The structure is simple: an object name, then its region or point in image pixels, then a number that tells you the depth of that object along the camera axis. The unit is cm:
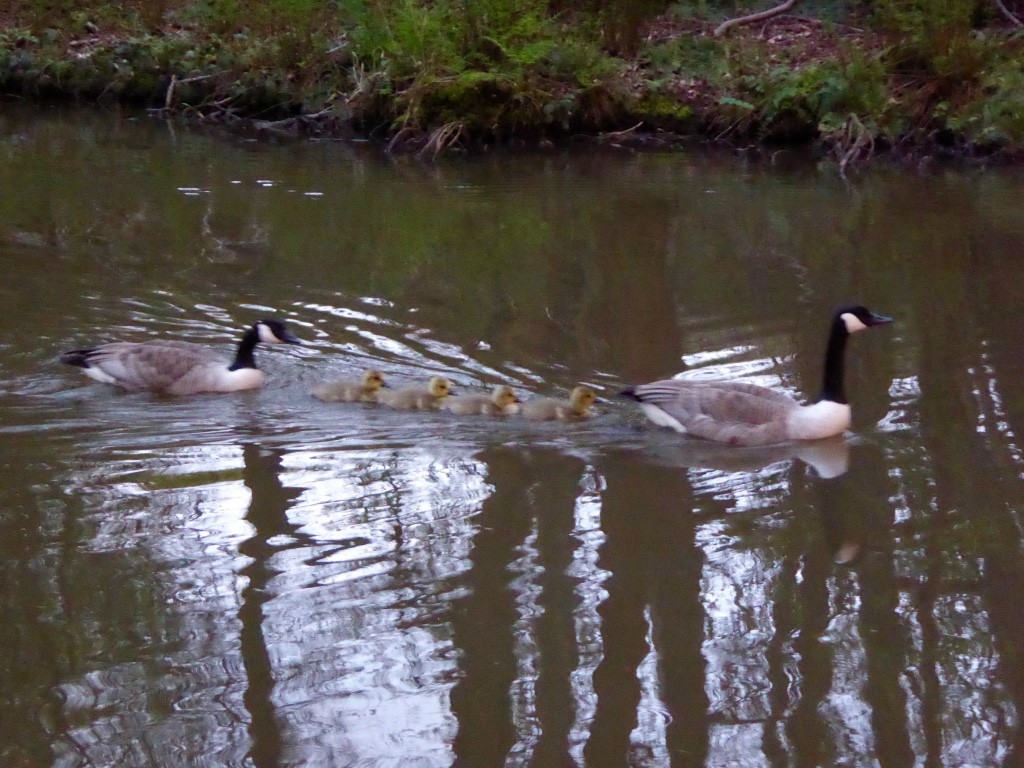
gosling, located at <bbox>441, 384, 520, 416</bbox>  1525
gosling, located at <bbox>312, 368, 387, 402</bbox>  1585
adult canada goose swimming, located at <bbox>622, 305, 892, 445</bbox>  1455
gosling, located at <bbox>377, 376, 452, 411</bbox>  1555
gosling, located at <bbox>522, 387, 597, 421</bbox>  1509
